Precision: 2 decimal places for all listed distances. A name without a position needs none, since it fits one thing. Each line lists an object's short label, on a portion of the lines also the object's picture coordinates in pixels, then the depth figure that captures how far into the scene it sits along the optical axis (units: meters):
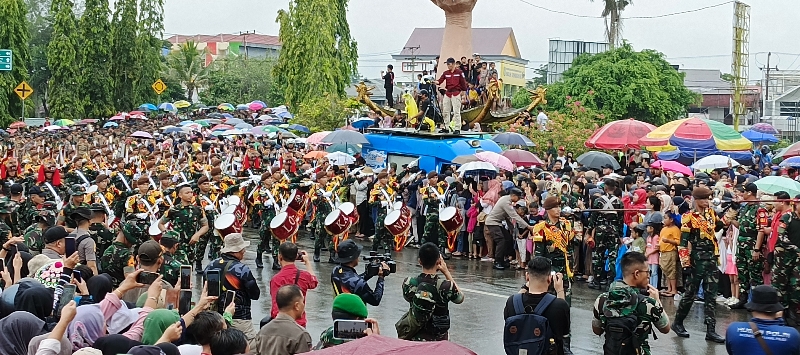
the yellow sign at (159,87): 53.47
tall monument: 35.50
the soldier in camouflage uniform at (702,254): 12.90
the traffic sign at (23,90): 38.49
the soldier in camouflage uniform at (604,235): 16.66
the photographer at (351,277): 9.34
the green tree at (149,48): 66.81
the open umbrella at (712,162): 21.34
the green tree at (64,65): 62.56
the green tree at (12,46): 57.56
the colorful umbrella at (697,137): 22.39
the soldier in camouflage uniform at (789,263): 12.93
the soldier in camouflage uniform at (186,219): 15.62
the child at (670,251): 15.03
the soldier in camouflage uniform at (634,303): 8.31
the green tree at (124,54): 65.50
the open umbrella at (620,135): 24.30
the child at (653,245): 15.32
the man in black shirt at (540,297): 8.23
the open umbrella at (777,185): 14.99
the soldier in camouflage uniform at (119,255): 12.25
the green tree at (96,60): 63.91
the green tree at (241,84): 83.19
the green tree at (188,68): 89.69
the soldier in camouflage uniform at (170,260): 10.63
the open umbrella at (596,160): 22.40
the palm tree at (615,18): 62.75
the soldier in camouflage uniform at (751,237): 14.21
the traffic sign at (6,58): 37.19
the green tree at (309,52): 50.56
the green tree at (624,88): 50.53
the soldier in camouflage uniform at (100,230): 13.23
